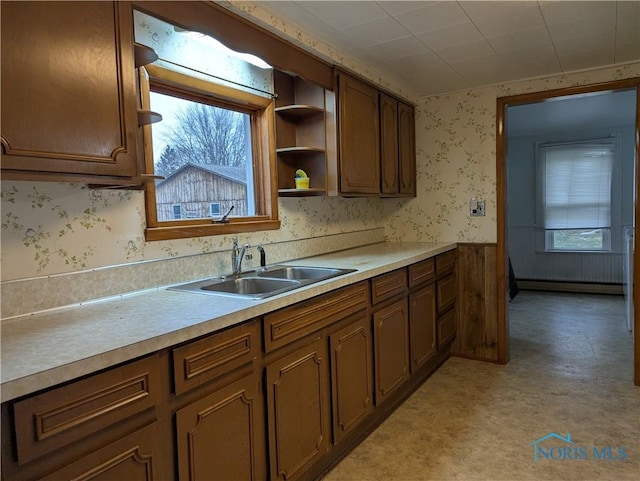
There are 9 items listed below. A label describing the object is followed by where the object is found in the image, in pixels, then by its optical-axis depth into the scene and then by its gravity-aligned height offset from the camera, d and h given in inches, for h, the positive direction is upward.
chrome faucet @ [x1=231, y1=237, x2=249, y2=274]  88.0 -7.3
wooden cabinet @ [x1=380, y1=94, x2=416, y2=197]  126.1 +21.1
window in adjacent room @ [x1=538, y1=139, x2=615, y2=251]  226.7 +8.2
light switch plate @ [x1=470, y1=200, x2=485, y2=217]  139.3 +1.0
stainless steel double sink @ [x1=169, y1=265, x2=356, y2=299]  75.3 -11.5
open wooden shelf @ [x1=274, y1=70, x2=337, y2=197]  104.3 +20.8
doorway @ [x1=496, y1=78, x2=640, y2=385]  131.0 +3.4
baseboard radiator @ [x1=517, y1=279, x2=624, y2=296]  225.6 -41.7
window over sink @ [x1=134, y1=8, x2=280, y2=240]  78.7 +17.9
